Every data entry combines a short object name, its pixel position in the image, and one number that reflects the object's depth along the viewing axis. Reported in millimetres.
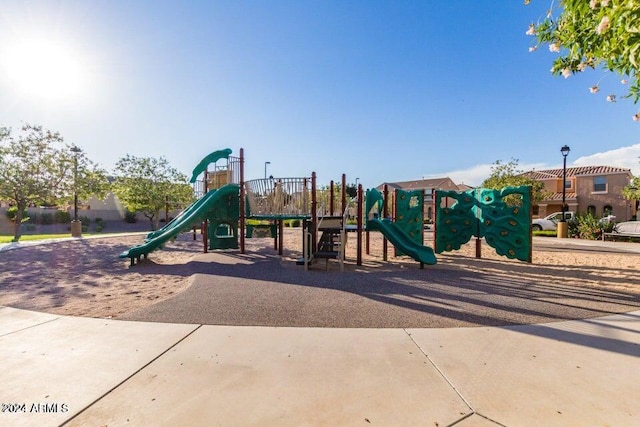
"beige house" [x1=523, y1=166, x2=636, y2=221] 33438
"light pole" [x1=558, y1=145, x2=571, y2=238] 19344
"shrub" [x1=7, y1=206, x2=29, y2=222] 30569
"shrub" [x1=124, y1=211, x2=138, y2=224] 38000
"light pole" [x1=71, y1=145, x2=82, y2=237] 20953
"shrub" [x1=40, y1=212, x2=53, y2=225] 33250
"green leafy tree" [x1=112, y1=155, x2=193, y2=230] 26844
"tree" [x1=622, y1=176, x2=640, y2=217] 21650
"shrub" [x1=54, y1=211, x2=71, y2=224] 33594
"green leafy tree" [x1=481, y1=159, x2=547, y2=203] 26827
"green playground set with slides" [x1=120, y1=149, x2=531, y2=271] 9594
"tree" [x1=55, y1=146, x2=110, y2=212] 20875
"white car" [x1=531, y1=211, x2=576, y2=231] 24547
